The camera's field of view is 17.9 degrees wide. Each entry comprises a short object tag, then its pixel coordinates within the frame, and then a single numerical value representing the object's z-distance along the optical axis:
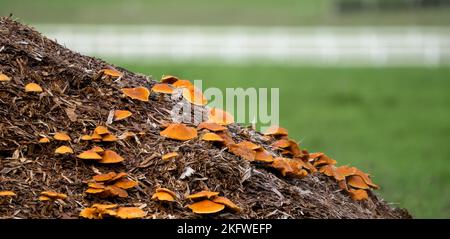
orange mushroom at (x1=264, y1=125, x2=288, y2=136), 11.55
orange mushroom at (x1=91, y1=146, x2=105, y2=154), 9.30
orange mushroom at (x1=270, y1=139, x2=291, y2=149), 11.14
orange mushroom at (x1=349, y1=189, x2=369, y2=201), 11.03
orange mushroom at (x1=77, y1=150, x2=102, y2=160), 9.18
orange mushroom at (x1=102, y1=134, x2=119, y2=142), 9.50
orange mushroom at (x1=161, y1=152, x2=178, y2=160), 9.41
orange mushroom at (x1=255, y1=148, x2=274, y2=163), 10.08
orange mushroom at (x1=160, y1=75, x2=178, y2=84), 11.42
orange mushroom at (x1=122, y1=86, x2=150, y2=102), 10.40
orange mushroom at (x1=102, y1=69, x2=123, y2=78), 10.65
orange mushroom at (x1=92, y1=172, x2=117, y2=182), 9.00
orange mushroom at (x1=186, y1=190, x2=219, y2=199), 8.85
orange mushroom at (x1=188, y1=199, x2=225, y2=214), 8.72
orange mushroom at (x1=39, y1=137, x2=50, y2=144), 9.38
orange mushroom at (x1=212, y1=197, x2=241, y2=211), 8.84
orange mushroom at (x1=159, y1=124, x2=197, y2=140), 9.90
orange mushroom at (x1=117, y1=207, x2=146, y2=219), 8.52
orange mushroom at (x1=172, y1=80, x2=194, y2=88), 11.27
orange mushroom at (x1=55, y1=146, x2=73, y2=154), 9.21
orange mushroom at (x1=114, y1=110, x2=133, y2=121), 10.01
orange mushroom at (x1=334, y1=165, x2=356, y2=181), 11.14
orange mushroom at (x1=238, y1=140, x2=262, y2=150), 10.08
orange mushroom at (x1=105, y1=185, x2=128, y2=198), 8.87
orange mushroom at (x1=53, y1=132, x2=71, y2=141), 9.41
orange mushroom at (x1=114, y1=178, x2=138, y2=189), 9.00
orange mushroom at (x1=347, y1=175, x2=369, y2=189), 11.24
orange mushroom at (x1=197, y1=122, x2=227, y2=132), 10.14
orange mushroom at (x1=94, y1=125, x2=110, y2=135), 9.53
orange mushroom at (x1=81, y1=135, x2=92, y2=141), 9.48
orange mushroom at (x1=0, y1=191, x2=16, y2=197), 8.68
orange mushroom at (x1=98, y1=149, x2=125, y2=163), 9.27
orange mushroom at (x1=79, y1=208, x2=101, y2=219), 8.51
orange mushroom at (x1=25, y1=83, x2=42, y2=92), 9.87
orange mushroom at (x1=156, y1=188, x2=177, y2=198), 8.92
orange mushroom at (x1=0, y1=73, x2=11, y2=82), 9.92
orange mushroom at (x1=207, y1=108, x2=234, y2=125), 10.65
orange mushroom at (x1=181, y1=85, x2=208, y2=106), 10.95
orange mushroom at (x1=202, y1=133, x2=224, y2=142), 9.85
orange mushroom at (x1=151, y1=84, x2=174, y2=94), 10.80
